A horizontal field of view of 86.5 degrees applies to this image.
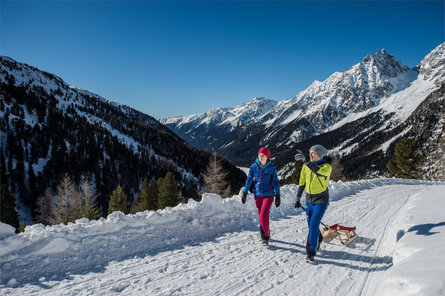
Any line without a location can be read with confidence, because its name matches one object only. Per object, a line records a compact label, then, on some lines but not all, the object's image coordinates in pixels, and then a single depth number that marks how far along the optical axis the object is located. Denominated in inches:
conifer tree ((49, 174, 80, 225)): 1450.5
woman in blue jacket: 231.6
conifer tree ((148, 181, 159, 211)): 1547.7
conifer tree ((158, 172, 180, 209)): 1350.9
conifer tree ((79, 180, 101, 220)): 1111.6
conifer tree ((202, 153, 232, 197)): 1172.5
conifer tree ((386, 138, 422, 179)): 1482.7
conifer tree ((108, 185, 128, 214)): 1417.3
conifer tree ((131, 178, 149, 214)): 1437.7
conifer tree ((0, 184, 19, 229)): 1331.2
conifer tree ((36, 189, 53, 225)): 2362.2
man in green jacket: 201.0
